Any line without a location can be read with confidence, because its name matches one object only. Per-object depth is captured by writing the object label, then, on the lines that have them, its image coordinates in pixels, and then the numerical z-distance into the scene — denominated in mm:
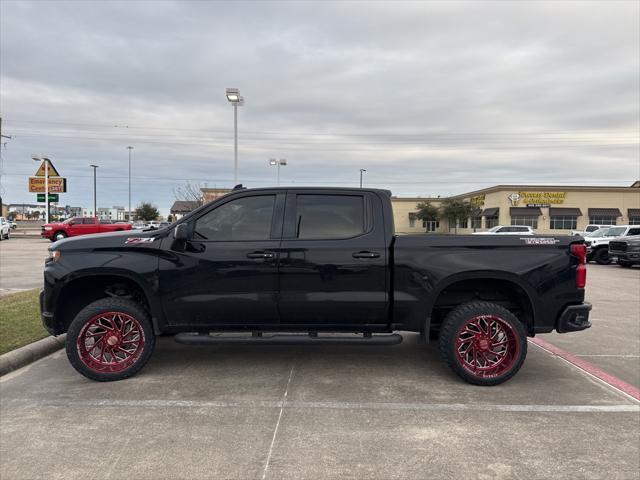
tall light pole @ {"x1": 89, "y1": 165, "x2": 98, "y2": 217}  52906
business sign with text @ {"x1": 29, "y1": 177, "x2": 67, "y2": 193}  31766
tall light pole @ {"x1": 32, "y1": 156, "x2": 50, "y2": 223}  30969
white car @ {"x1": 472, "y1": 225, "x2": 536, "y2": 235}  28091
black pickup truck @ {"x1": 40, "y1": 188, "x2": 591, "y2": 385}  4277
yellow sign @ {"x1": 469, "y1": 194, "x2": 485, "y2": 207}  53625
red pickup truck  27875
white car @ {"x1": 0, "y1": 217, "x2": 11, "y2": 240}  30173
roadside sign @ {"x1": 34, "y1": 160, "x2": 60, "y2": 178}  31047
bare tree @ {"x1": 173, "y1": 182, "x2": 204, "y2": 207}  44269
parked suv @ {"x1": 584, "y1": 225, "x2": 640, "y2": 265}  19203
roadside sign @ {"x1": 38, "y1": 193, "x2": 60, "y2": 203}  32219
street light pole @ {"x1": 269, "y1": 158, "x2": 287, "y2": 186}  27128
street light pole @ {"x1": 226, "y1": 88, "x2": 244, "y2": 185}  16744
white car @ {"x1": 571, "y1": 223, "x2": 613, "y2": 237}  28998
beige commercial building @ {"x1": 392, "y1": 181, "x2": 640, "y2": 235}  46781
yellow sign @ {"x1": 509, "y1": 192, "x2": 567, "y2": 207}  47562
